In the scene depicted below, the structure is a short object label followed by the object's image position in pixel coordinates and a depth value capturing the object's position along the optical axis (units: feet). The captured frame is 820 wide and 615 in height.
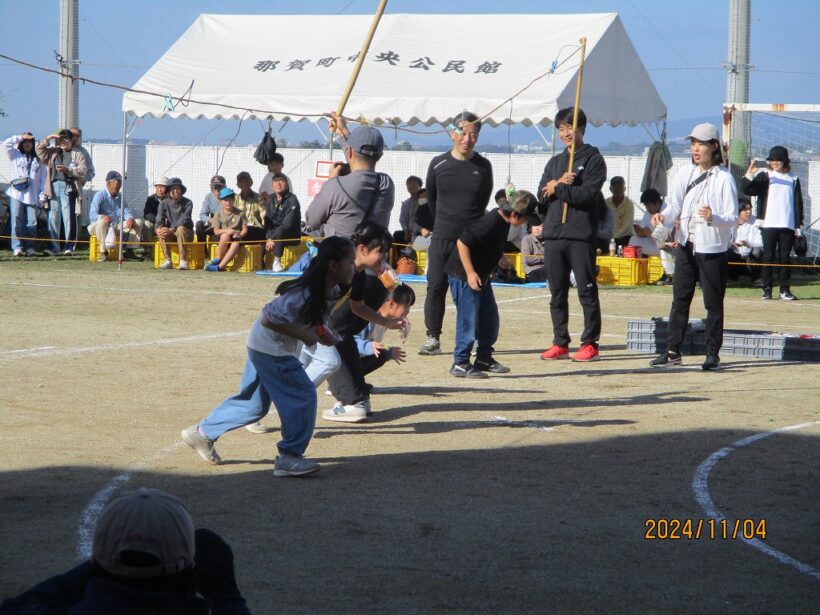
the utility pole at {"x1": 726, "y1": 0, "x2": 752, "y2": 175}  81.71
